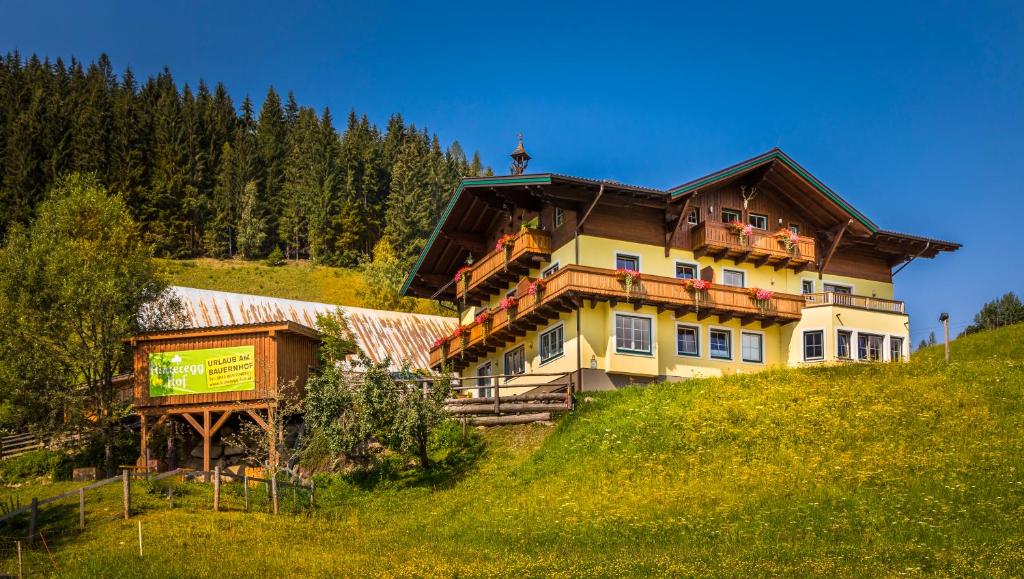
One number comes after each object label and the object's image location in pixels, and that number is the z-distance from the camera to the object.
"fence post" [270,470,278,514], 34.19
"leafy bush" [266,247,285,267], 118.69
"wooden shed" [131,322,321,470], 43.78
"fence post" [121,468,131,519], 31.56
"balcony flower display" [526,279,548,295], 47.75
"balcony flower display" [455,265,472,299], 55.91
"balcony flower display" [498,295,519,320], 49.84
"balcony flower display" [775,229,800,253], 51.59
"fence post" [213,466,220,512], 33.19
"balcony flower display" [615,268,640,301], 46.47
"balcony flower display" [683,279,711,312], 47.72
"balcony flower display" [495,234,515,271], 50.94
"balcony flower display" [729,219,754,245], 50.72
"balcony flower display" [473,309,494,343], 52.44
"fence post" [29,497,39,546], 29.55
